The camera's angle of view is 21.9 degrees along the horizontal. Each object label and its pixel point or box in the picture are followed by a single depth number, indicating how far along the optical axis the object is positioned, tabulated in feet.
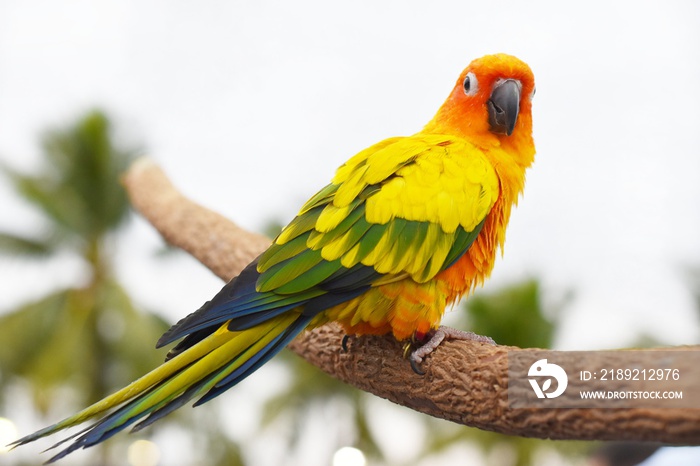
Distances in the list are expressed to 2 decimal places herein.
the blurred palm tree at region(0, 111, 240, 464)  17.19
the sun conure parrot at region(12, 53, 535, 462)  2.22
